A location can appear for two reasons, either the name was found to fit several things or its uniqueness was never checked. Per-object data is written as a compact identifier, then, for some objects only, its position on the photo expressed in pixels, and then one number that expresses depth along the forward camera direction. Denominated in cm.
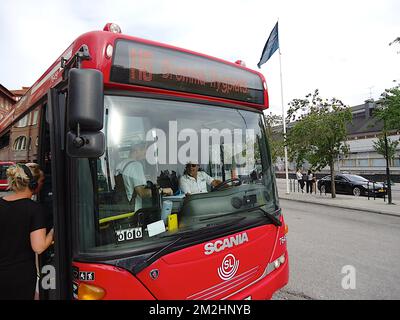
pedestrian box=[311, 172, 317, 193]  2129
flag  1927
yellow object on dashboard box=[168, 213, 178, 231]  260
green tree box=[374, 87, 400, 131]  1134
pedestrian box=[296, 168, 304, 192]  2302
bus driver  283
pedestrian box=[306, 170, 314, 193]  2125
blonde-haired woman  242
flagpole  2030
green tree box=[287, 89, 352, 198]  1666
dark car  1798
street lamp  1398
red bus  226
